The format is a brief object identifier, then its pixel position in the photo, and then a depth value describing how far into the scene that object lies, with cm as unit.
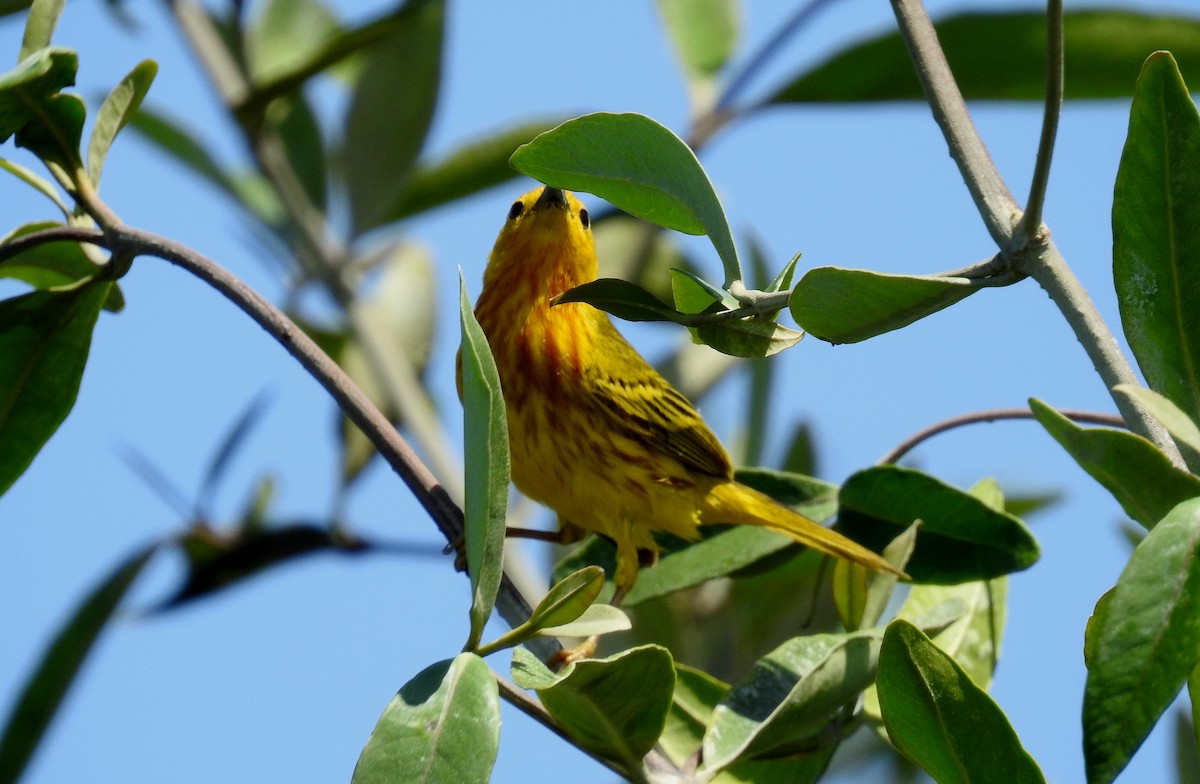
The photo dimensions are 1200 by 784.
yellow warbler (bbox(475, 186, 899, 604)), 626
